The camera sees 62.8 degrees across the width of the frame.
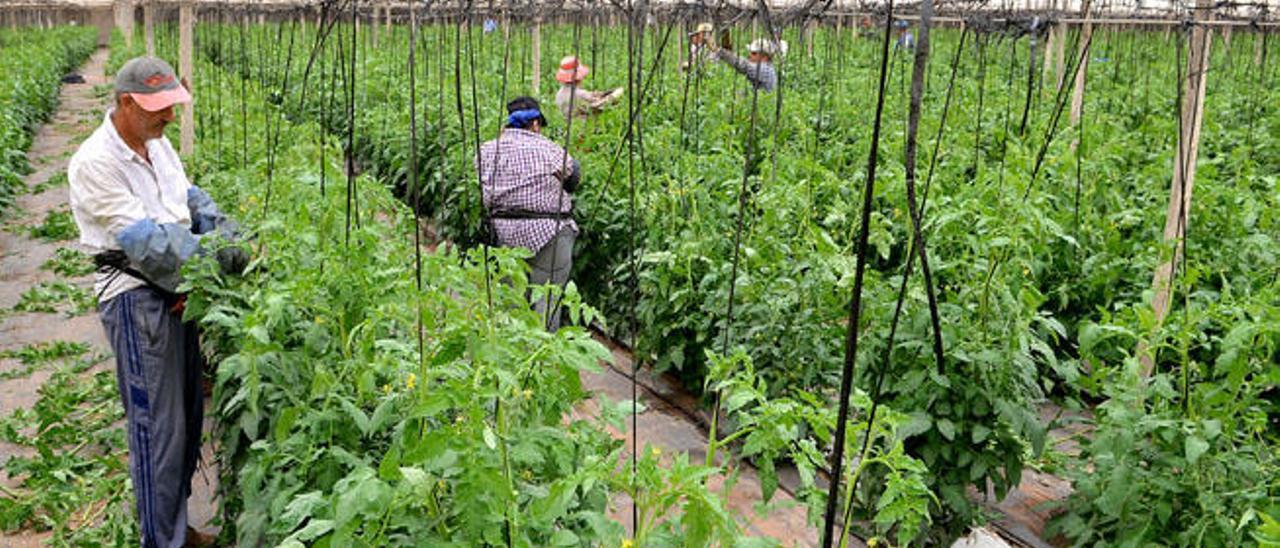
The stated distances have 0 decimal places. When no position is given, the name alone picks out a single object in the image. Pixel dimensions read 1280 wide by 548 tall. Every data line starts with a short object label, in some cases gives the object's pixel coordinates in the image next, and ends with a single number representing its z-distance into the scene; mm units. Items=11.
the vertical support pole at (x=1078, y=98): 7125
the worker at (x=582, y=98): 7328
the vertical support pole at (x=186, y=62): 6270
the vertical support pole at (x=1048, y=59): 11895
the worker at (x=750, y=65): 8743
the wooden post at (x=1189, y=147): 3846
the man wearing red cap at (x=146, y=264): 3277
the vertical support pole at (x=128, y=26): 22148
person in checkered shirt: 5246
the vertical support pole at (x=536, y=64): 9983
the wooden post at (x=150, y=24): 6866
